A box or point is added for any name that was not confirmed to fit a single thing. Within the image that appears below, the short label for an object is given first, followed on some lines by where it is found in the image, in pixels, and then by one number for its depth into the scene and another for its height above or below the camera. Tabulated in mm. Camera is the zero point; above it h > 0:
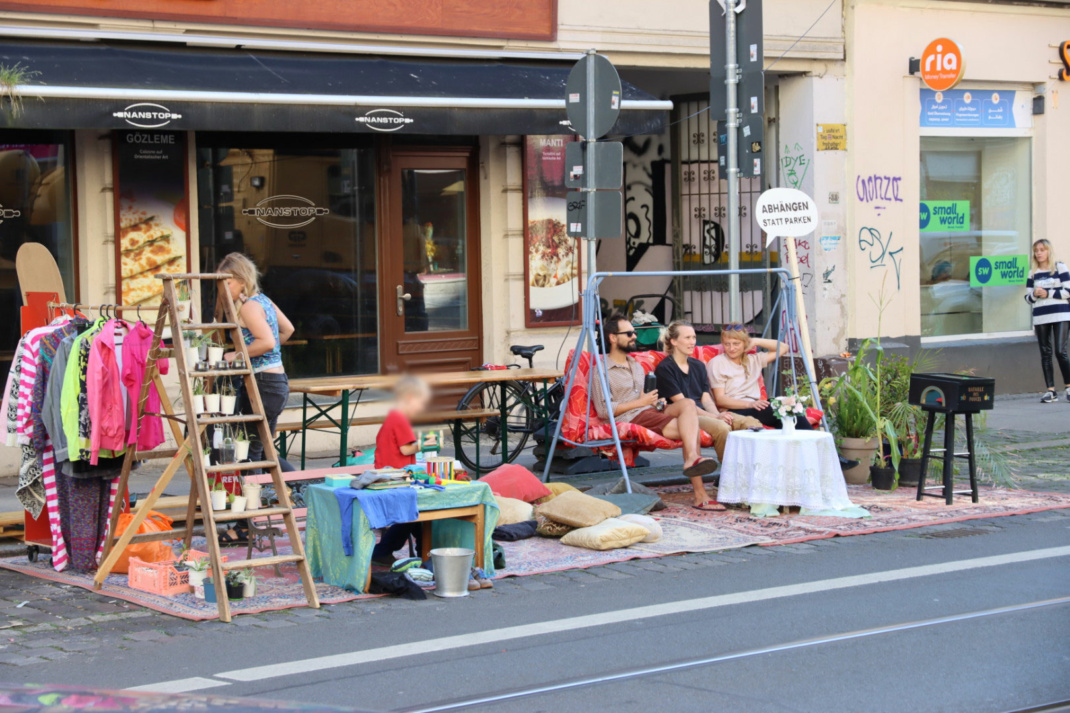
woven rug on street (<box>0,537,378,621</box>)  12652 -1772
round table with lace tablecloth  17071 -1460
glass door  24224 +200
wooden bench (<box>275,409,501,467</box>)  15633 -1171
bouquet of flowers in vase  17421 -1015
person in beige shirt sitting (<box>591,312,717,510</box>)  18235 -1022
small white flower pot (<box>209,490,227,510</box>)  13347 -1236
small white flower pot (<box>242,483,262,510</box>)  13361 -1214
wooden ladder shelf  12884 -1042
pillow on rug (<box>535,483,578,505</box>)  17492 -1612
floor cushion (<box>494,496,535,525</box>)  16313 -1644
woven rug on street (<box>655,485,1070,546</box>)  16117 -1782
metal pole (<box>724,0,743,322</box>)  22569 +1481
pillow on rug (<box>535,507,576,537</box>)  15963 -1726
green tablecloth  13164 -1491
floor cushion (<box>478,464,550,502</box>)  17239 -1533
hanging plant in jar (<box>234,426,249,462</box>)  13536 -963
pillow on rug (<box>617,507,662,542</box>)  15668 -1686
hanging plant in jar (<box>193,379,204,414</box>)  13297 -665
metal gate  29569 +599
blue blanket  13080 -1284
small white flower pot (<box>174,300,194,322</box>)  13719 -159
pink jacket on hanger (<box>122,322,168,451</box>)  14202 -583
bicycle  20283 -1322
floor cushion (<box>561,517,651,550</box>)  15163 -1702
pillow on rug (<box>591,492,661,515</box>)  16916 -1660
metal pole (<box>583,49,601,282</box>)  18445 +806
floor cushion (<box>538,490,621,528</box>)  15794 -1599
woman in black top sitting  18515 -880
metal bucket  13066 -1632
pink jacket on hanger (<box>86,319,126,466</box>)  13950 -692
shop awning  19568 +1677
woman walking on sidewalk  28699 -509
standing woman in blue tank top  15584 -358
